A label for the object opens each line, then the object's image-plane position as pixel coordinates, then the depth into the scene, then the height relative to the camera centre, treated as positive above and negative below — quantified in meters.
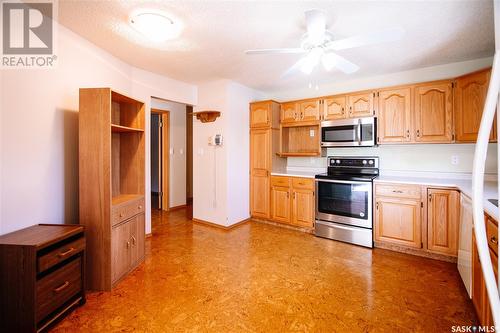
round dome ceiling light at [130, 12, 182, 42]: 1.96 +1.21
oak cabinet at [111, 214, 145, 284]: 2.19 -0.78
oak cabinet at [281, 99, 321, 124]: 3.82 +0.89
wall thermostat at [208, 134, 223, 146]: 3.88 +0.42
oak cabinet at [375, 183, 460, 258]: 2.64 -0.64
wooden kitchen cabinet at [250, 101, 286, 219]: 4.07 +0.16
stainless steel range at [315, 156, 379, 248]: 3.13 -0.51
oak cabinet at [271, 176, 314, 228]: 3.68 -0.57
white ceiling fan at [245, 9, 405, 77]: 1.77 +0.99
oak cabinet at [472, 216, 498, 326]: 1.39 -0.83
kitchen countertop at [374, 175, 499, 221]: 1.56 -0.22
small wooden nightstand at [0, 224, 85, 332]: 1.53 -0.74
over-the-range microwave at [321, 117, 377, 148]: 3.33 +0.47
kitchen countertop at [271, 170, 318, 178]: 3.79 -0.15
